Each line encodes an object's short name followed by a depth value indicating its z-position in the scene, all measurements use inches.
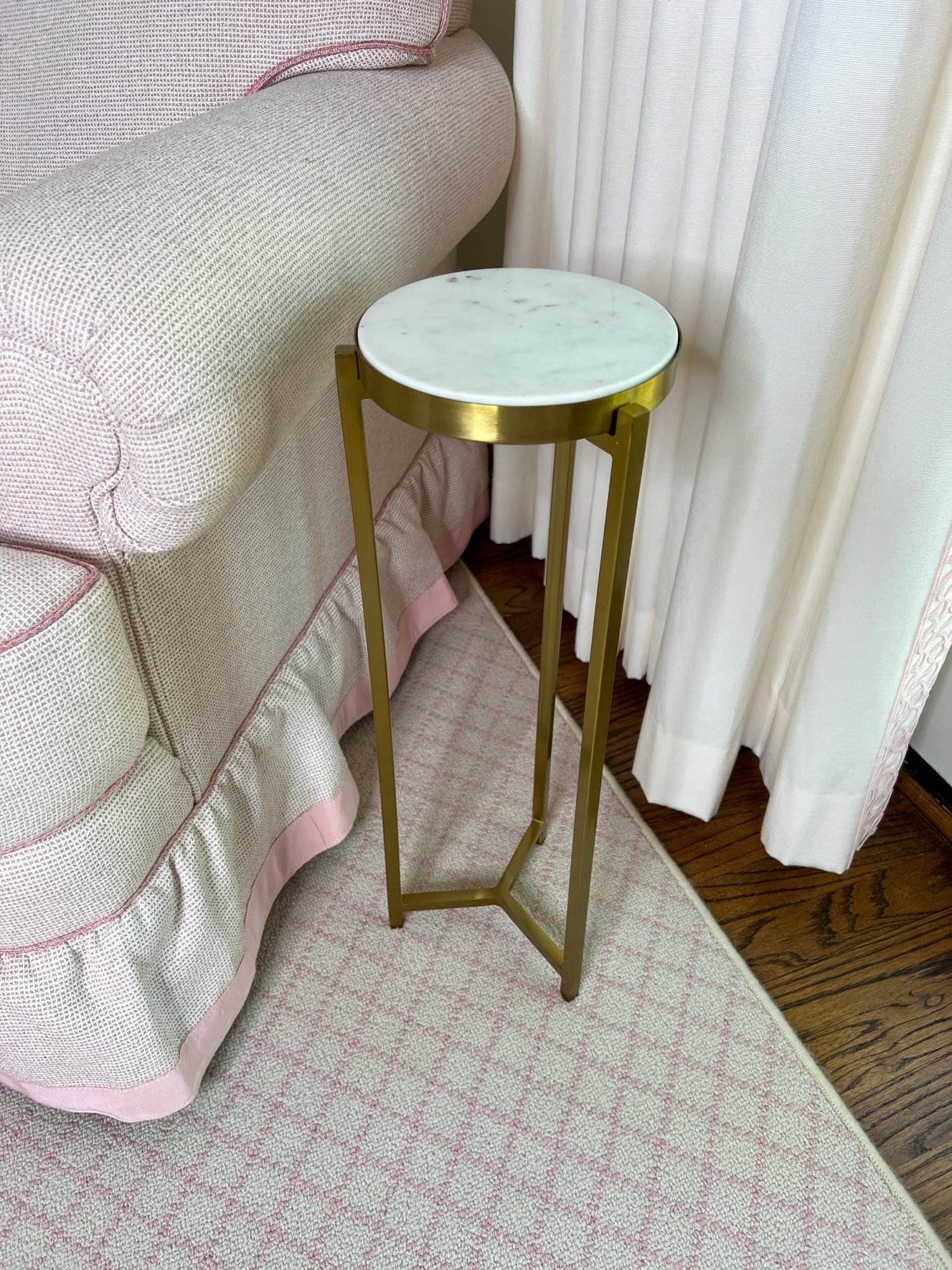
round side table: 24.3
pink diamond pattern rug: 32.0
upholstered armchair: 24.5
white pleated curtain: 28.7
